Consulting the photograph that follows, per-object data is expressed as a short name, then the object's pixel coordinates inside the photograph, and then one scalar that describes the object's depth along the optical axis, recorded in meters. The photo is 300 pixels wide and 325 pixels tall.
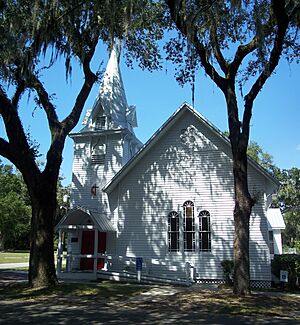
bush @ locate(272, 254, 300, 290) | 15.82
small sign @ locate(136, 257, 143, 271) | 17.22
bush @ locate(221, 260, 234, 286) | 16.42
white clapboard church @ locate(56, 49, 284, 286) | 17.55
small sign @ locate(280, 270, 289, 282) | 15.52
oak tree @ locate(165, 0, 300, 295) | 12.18
